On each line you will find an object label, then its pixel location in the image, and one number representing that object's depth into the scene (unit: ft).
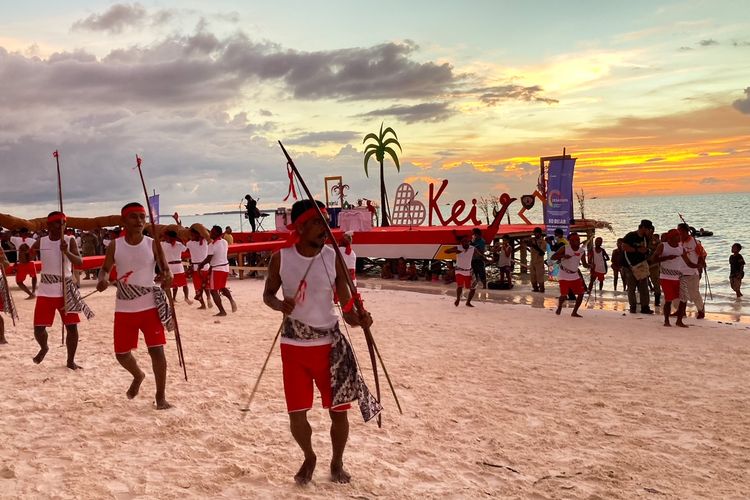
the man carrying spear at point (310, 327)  13.12
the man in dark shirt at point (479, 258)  54.19
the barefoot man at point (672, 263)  37.65
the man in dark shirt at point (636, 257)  43.91
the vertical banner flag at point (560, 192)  66.80
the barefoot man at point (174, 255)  43.52
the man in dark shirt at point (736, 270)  56.59
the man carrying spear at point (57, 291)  23.70
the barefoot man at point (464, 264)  46.21
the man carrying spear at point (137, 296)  19.04
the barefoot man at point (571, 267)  41.42
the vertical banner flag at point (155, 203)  88.99
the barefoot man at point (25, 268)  49.71
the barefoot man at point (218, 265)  41.47
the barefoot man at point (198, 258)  44.11
